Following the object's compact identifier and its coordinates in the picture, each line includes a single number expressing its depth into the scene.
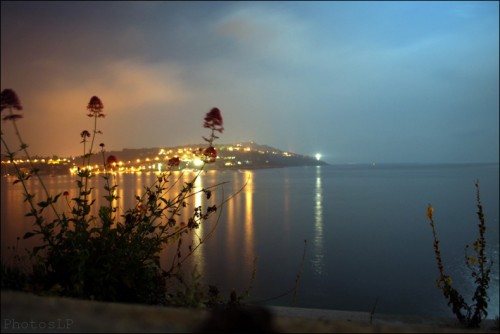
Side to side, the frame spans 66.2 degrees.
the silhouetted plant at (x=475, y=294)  3.52
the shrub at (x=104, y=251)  3.50
